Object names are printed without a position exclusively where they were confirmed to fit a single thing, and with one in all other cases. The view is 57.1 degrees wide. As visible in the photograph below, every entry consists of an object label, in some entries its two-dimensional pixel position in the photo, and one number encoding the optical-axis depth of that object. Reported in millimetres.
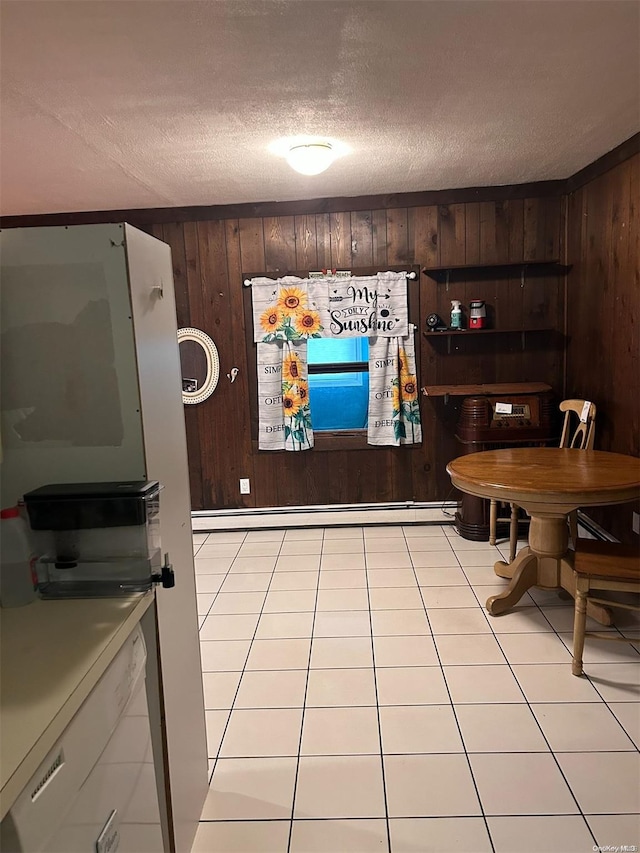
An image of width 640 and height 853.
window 4535
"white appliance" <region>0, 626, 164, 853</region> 913
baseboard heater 4492
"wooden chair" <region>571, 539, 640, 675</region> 2357
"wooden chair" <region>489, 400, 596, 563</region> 3354
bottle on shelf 4246
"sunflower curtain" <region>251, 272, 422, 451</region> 4375
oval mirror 4523
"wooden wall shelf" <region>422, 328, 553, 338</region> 4183
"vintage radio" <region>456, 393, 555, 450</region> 4023
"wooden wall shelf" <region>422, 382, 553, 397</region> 4102
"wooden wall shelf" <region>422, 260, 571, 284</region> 4273
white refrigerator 1397
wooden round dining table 2535
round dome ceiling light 2994
